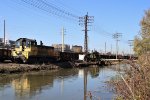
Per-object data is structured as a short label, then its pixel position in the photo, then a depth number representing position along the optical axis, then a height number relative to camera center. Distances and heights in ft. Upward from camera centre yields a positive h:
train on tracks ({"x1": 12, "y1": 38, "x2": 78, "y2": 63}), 88.27 +0.89
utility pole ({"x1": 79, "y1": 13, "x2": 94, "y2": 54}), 139.44 +17.50
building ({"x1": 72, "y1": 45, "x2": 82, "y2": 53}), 216.53 +5.80
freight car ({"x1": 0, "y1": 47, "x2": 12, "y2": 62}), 88.30 -0.44
